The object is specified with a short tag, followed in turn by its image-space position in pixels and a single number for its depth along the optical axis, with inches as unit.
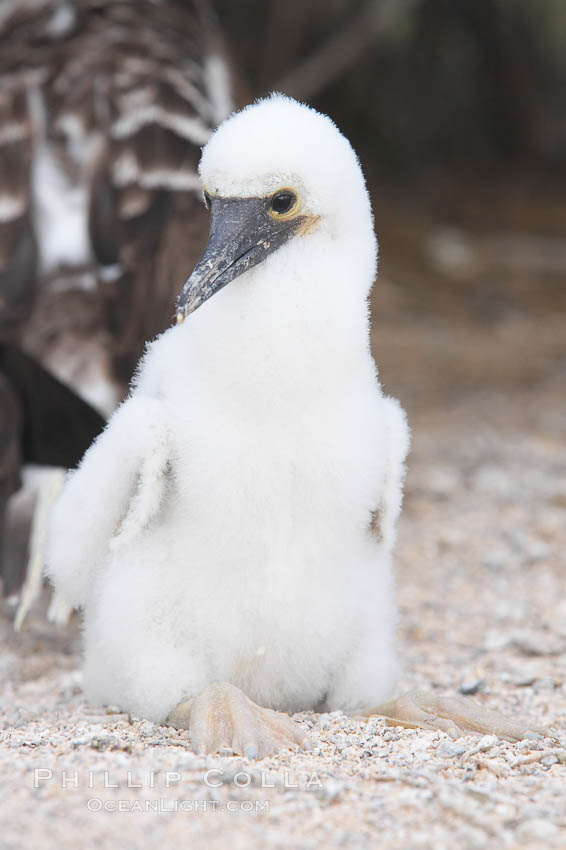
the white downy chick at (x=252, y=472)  215.9
